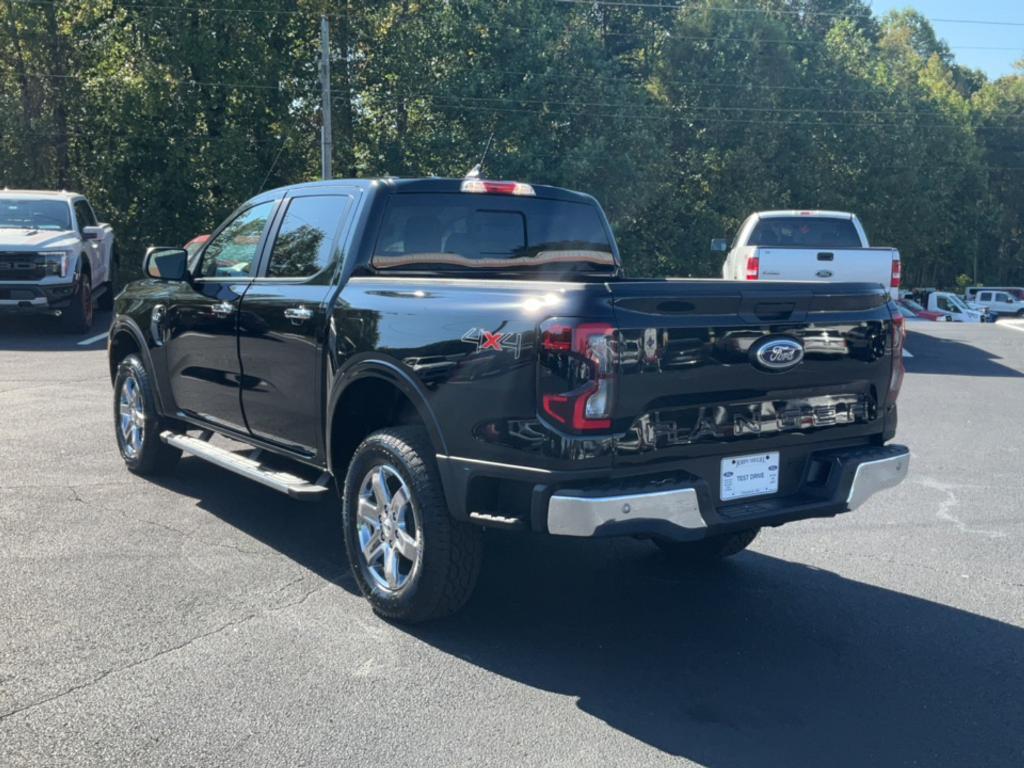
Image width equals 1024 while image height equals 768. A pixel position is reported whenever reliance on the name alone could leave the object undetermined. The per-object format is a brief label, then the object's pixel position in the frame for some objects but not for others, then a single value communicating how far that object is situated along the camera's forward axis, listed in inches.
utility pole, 1114.7
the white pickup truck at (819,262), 534.0
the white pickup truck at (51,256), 572.4
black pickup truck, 153.1
